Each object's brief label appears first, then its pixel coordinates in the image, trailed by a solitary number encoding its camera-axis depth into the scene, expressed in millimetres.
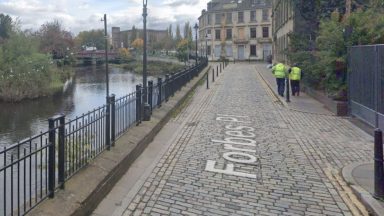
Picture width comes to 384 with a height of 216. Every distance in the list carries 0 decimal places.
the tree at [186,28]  128062
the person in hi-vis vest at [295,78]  17281
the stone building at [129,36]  131675
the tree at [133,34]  133625
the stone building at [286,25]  24434
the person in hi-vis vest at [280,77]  17484
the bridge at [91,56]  79281
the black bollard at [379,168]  5172
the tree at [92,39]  117150
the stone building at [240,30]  77062
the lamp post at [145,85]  10125
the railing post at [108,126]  7085
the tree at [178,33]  131275
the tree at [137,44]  117900
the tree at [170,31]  142375
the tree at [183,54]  61947
